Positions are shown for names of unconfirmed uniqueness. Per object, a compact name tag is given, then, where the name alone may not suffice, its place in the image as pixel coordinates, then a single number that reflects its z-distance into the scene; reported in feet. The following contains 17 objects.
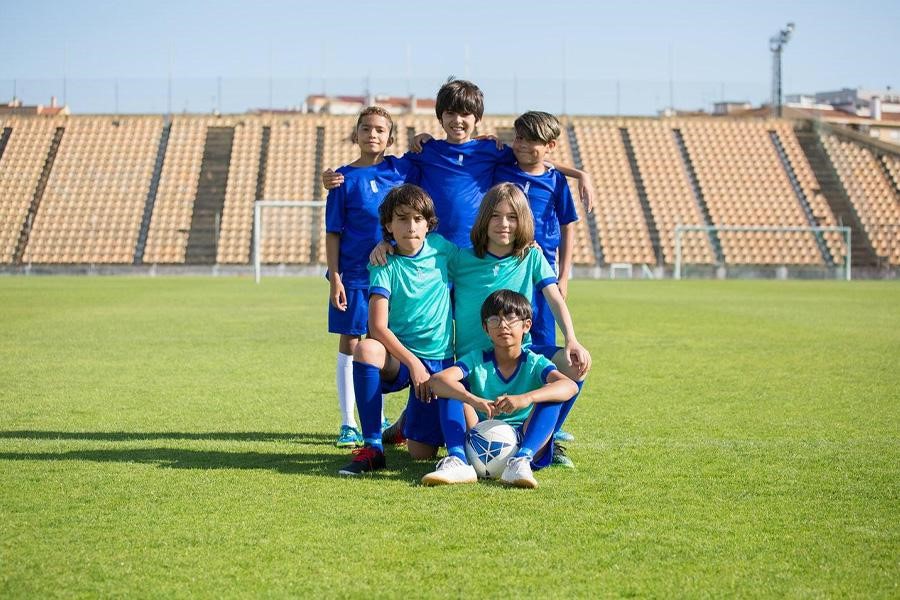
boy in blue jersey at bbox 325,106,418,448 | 20.86
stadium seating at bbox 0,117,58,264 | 129.29
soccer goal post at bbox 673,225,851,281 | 117.19
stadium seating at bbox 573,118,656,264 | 128.98
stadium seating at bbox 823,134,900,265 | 132.05
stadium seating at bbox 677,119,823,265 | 130.62
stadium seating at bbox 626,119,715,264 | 130.00
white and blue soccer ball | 17.30
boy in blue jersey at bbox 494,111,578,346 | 19.90
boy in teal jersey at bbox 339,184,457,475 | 18.35
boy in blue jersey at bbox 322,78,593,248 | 20.15
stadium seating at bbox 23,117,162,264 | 127.34
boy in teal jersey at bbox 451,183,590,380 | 18.16
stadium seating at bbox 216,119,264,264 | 127.13
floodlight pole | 167.43
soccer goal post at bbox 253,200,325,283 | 102.53
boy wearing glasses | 17.01
